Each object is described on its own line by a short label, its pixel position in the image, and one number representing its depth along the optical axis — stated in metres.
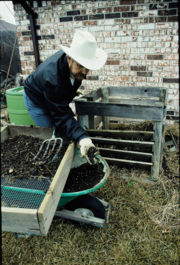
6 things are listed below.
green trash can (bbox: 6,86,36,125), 3.40
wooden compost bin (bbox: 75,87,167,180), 2.54
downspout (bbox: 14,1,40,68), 3.57
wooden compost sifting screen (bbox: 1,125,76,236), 1.19
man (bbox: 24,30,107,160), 1.89
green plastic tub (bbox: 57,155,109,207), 1.84
